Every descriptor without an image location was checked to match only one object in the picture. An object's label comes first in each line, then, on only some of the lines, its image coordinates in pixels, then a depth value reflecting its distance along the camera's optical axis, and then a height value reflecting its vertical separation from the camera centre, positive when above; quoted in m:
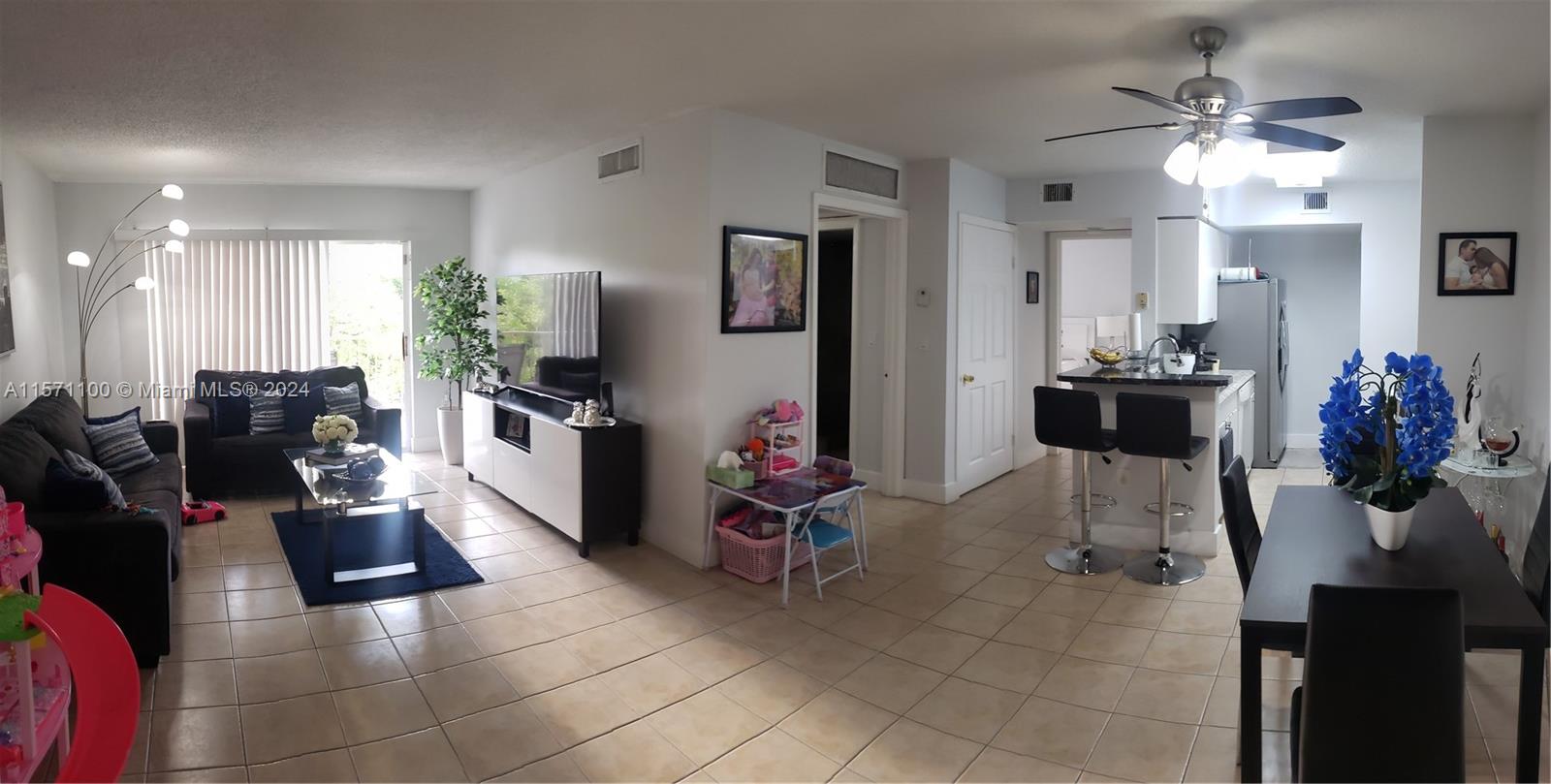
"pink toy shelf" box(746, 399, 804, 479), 4.40 -0.48
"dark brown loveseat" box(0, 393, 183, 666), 3.11 -0.80
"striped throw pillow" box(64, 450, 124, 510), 3.43 -0.54
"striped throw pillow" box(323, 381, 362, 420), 6.28 -0.43
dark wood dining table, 1.90 -0.60
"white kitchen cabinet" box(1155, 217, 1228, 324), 5.71 +0.49
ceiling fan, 2.86 +0.77
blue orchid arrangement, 2.16 -0.24
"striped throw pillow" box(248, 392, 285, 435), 6.09 -0.50
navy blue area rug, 4.02 -1.13
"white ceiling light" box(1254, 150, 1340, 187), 5.16 +1.09
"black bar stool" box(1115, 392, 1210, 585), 3.97 -0.47
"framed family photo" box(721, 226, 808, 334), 4.31 +0.33
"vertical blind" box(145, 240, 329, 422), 6.73 +0.28
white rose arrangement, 4.83 -0.50
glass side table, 3.84 -0.68
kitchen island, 4.45 -0.74
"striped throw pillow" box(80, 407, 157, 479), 4.81 -0.60
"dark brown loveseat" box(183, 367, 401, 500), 5.68 -0.62
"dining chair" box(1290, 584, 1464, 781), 1.61 -0.66
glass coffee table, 4.12 -0.83
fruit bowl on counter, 4.90 -0.08
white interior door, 5.74 -0.06
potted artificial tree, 6.55 +0.13
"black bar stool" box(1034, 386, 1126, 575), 4.17 -0.47
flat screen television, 4.86 +0.06
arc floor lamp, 6.40 +0.44
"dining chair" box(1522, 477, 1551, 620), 2.46 -0.67
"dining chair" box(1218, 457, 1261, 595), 2.71 -0.57
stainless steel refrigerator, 6.67 +0.01
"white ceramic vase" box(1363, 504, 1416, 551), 2.35 -0.52
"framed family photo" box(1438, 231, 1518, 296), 4.23 +0.39
